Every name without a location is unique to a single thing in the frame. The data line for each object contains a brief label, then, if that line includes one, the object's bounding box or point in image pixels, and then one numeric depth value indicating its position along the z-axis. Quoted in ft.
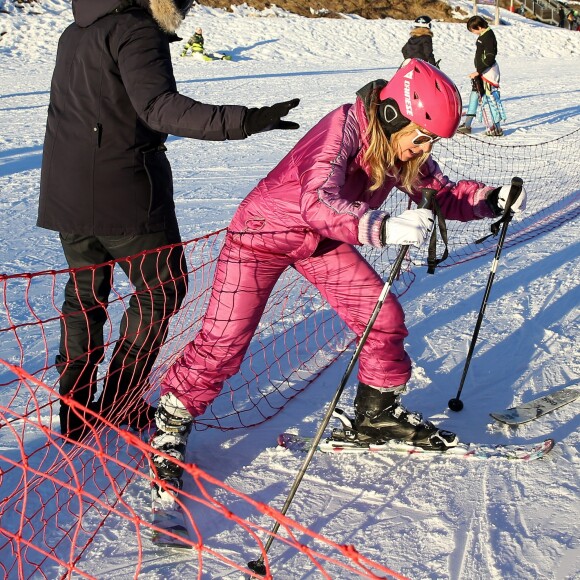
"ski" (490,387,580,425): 10.93
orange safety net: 8.30
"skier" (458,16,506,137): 35.58
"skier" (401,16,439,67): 30.89
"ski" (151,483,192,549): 8.30
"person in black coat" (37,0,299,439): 8.12
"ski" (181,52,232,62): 63.57
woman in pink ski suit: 8.24
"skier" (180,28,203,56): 63.41
